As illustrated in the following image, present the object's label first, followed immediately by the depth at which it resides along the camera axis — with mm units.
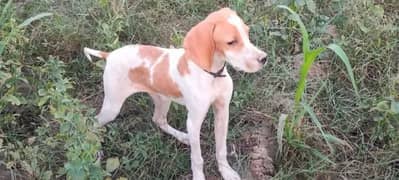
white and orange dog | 2191
